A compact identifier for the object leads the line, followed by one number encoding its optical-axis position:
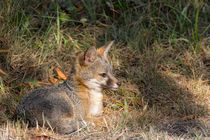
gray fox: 8.23
